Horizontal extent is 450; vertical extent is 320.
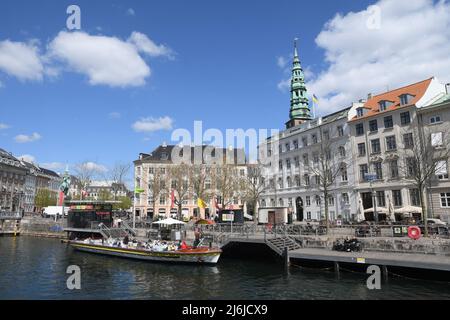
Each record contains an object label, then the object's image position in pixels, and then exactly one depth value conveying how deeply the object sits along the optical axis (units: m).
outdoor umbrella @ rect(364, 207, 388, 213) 44.54
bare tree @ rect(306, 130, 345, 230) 55.54
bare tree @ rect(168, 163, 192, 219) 67.81
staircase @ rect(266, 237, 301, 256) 31.71
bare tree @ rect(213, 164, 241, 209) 68.97
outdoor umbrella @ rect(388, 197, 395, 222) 43.20
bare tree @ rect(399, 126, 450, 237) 42.66
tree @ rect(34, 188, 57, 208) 119.31
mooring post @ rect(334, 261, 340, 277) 25.97
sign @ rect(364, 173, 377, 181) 40.72
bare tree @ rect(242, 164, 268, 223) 64.75
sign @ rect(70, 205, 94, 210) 56.22
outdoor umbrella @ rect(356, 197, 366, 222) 50.99
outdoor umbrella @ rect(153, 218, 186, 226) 44.03
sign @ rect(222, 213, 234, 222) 47.92
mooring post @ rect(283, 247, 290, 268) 29.40
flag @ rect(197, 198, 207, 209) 42.44
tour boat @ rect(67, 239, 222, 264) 31.78
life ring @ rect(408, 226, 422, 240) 27.88
